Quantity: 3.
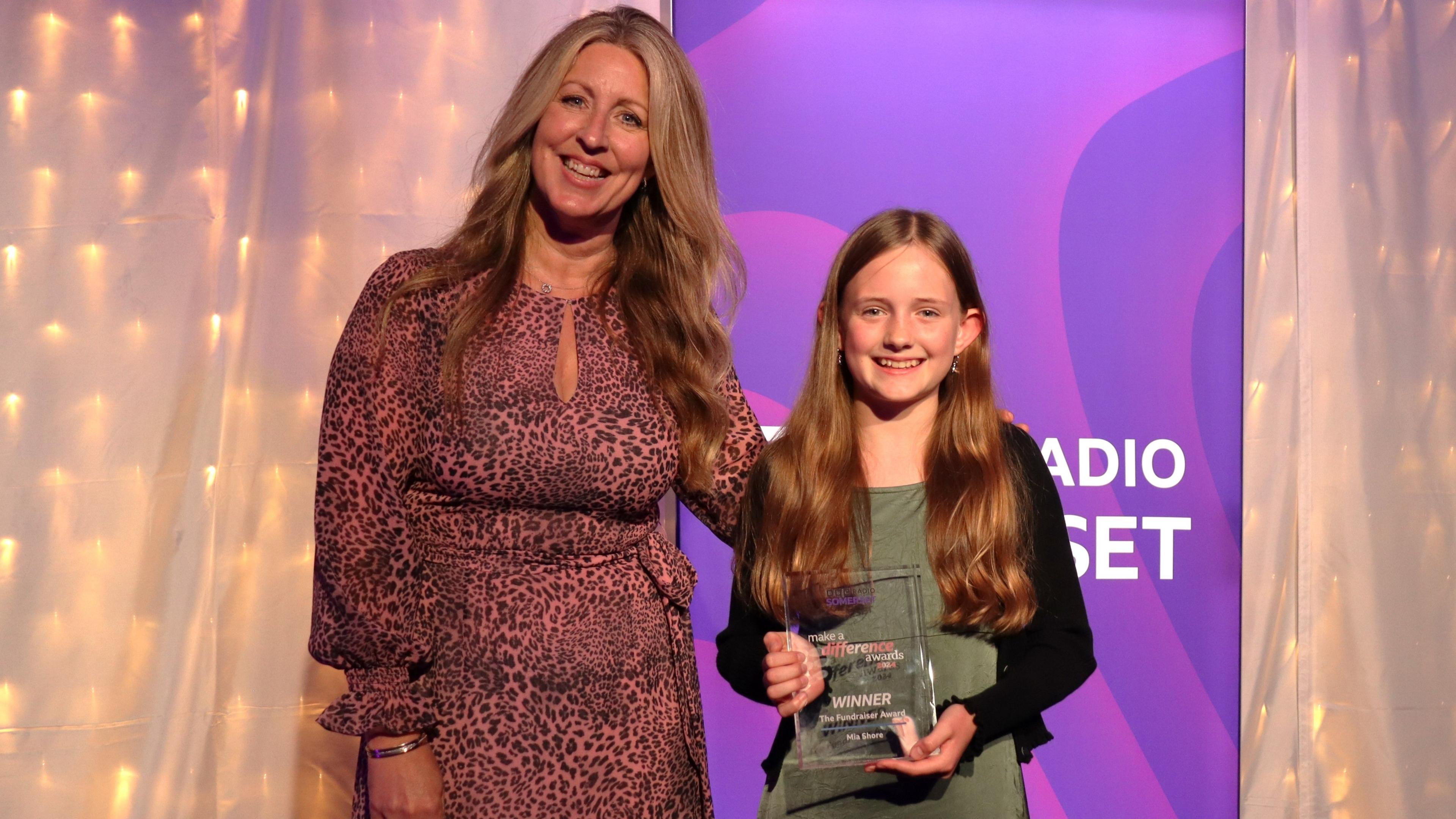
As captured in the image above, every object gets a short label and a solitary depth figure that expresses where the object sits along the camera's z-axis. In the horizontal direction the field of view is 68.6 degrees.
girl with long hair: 1.67
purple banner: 3.36
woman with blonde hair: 1.57
